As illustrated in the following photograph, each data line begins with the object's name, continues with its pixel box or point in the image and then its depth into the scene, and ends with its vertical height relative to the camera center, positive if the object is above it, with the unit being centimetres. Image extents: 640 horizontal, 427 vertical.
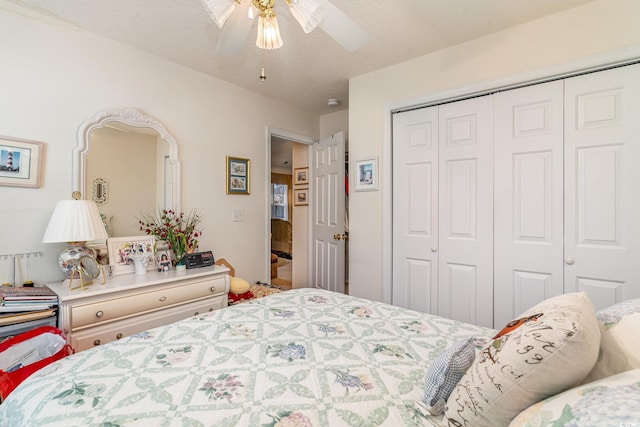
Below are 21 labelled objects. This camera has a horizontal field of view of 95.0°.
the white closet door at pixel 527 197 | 200 +12
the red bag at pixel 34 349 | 143 -69
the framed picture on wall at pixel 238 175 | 301 +40
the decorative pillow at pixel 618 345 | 66 -31
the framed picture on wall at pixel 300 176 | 397 +52
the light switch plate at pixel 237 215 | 305 -2
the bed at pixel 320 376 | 61 -52
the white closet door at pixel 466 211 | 226 +2
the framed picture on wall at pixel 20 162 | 179 +32
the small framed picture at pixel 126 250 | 217 -28
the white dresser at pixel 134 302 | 172 -61
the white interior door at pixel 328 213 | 334 +0
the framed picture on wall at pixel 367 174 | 279 +38
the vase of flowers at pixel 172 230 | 245 -14
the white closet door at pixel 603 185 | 177 +18
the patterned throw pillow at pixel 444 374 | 79 -45
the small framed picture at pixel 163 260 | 237 -39
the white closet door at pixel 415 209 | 252 +4
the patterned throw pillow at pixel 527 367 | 59 -33
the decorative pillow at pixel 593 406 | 46 -33
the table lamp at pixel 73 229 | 177 -10
